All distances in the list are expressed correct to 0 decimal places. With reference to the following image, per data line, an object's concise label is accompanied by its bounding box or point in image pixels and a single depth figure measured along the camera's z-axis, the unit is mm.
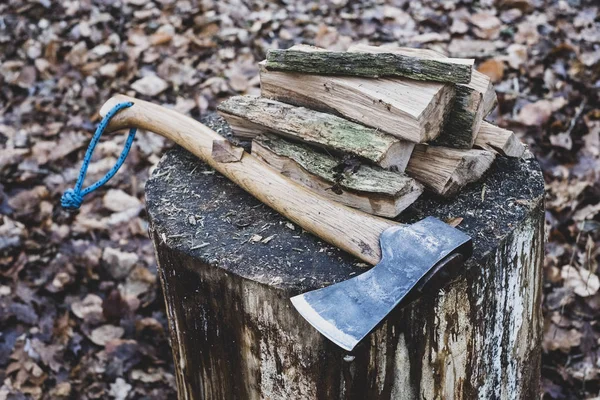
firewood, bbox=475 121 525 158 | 1034
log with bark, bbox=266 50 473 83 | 951
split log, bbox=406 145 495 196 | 1000
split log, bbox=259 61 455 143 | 955
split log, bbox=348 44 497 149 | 985
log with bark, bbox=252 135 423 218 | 960
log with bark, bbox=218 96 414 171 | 968
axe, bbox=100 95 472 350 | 880
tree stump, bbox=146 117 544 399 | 946
